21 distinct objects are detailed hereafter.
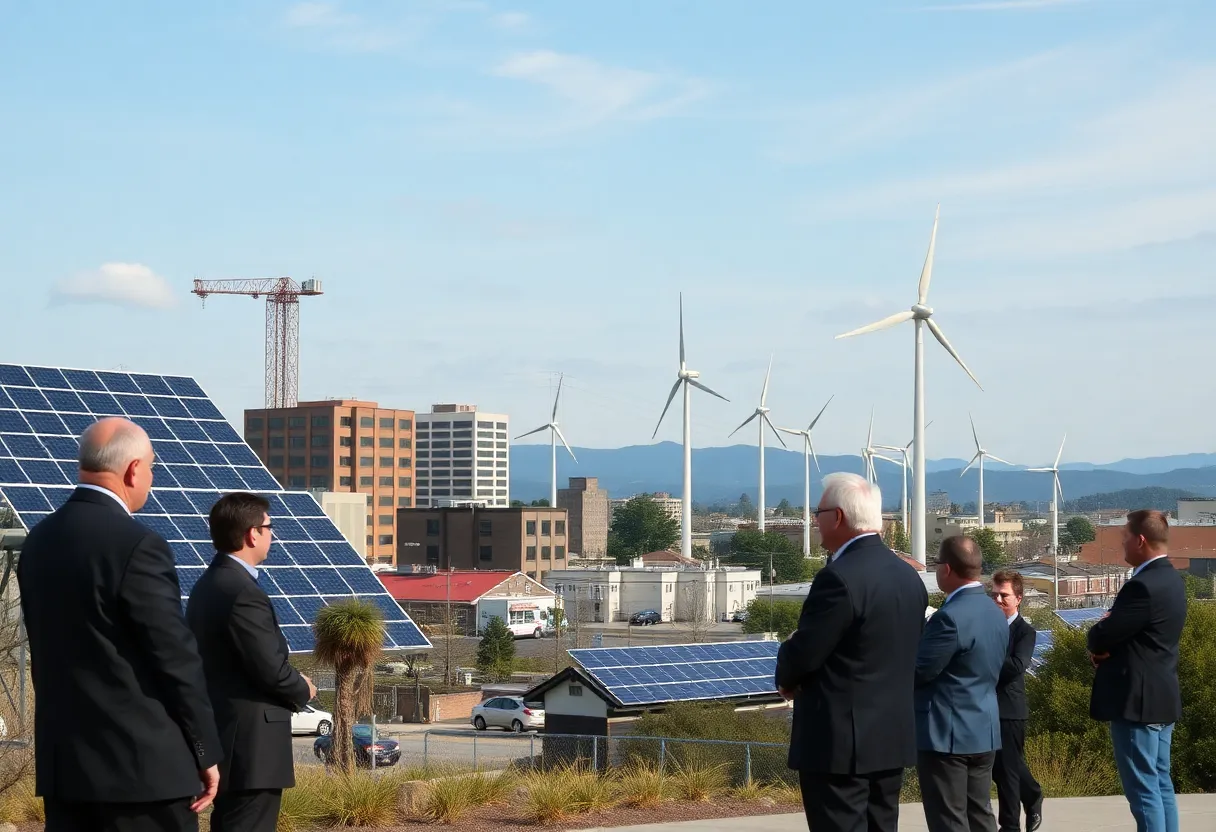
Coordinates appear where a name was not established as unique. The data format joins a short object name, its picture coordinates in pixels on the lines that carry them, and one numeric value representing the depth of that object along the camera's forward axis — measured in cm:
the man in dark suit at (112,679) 518
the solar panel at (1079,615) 3712
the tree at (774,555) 16100
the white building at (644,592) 12144
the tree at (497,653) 7306
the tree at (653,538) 19850
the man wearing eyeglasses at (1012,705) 1023
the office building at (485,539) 14750
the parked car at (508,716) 4966
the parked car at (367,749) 2694
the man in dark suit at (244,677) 707
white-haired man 649
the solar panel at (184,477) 2280
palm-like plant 1969
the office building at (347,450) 17925
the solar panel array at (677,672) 3250
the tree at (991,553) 16123
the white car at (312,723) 4100
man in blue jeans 868
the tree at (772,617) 8975
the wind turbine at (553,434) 14175
